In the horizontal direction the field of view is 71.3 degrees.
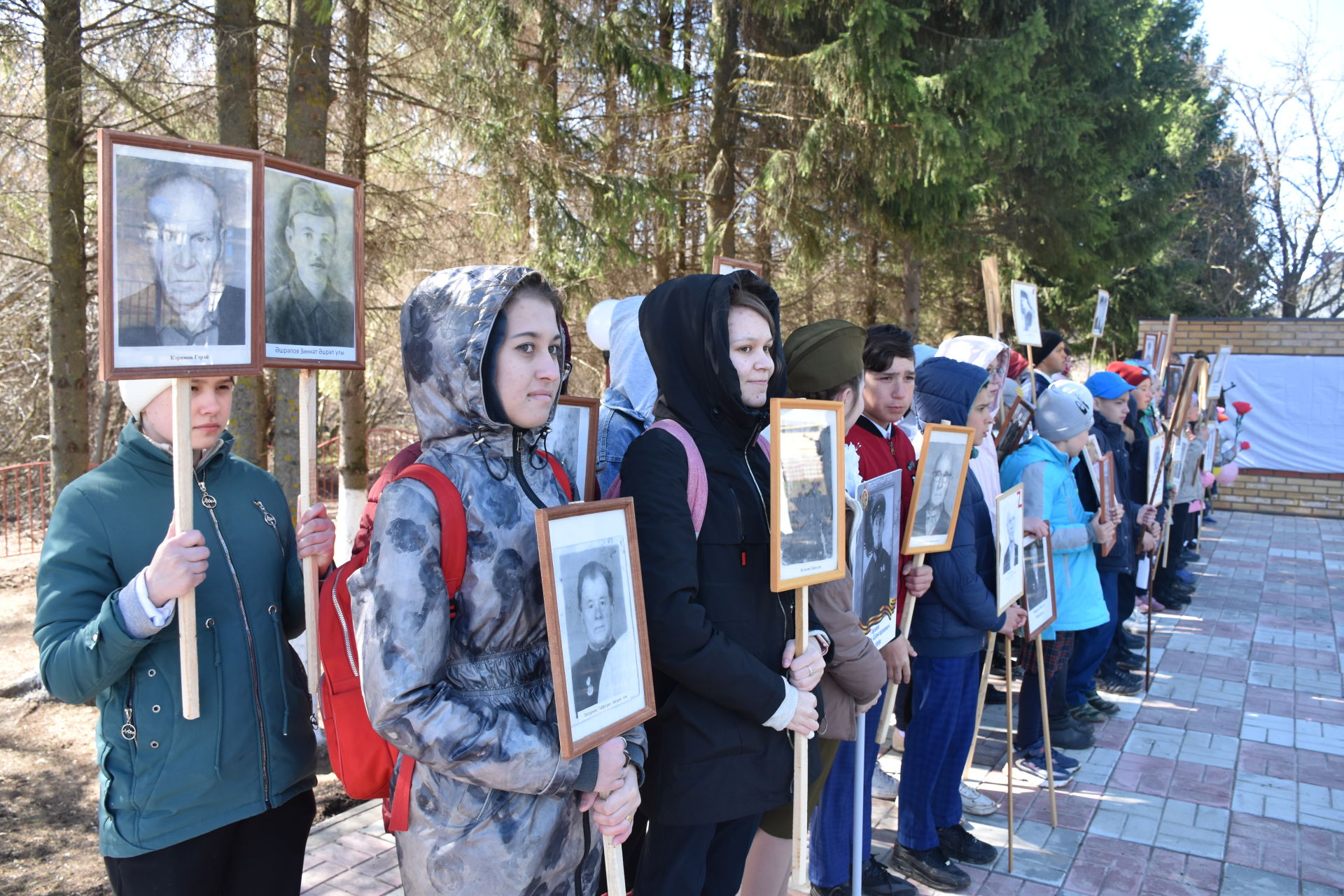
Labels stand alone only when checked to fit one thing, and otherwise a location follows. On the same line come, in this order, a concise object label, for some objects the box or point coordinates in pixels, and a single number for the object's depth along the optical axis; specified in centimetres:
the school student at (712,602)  216
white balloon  435
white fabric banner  1619
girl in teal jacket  197
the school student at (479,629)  174
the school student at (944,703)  378
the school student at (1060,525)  479
